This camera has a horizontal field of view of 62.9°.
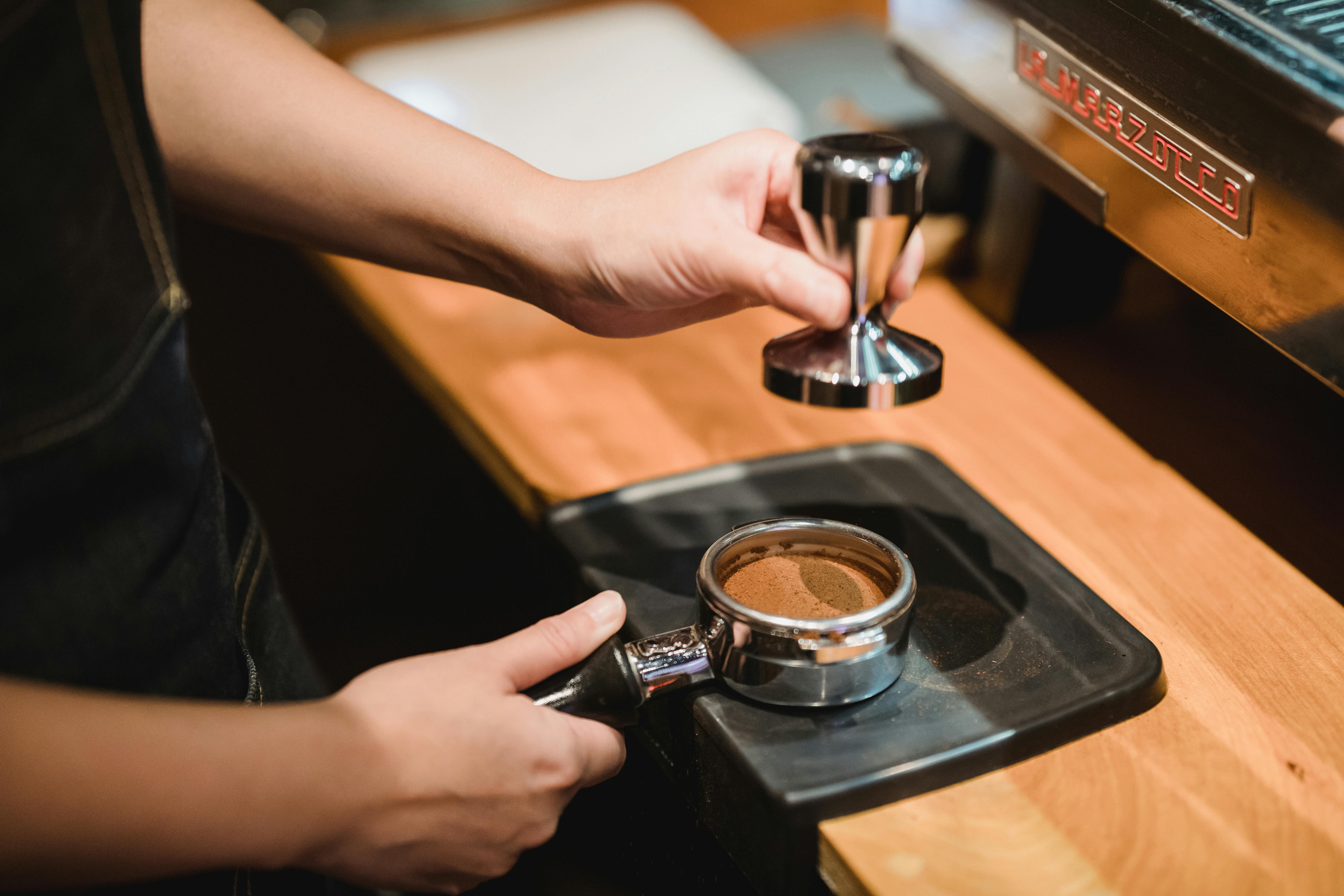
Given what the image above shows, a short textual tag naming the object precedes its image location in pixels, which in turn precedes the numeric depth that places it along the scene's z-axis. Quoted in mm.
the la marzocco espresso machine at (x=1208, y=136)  573
